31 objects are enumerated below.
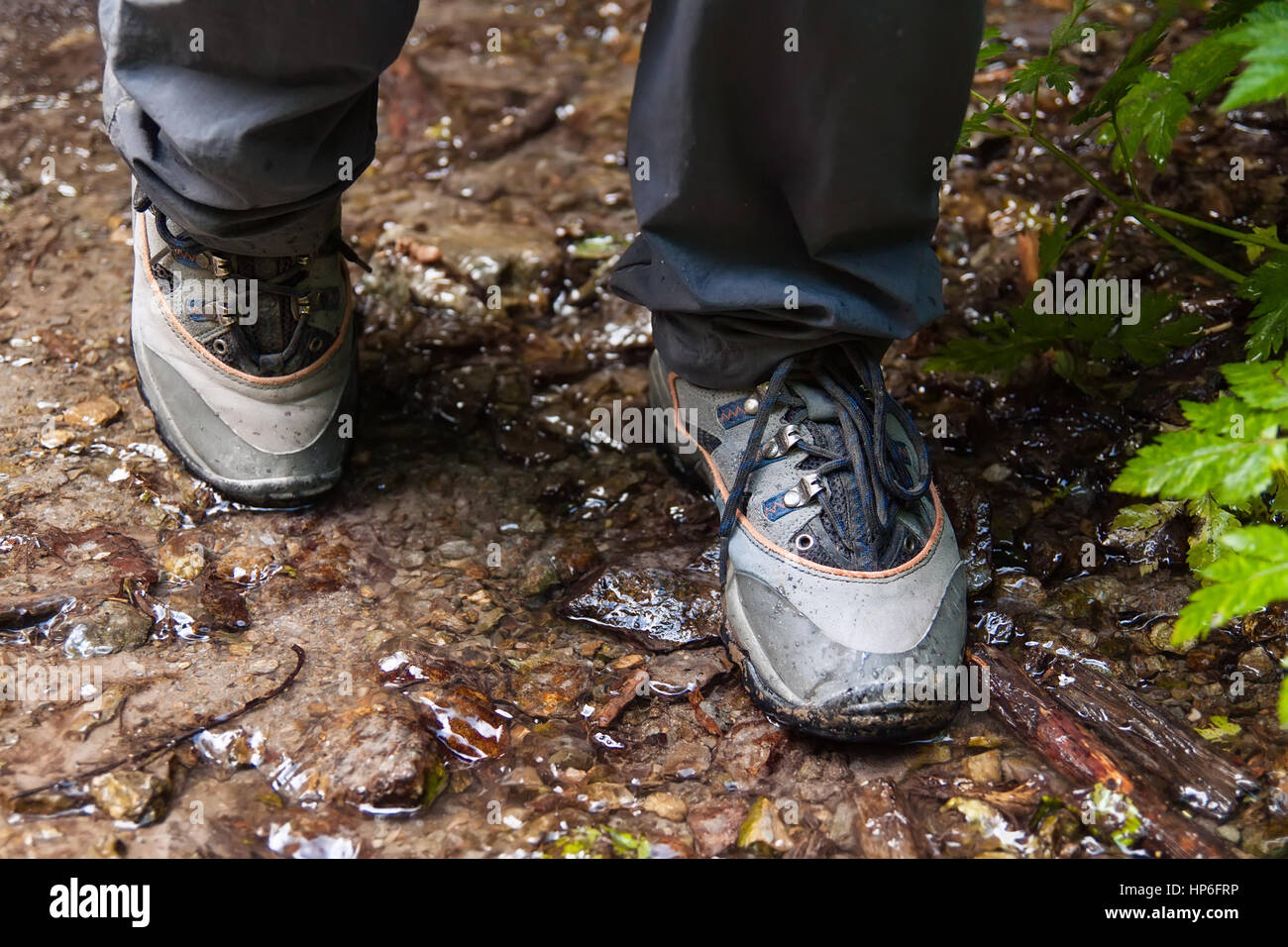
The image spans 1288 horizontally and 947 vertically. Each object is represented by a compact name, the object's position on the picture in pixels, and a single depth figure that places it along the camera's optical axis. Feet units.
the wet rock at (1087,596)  3.85
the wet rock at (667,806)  3.55
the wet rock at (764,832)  3.51
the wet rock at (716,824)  3.51
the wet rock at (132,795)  3.47
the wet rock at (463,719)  3.63
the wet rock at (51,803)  3.46
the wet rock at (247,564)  3.88
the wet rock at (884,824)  3.50
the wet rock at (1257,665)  3.72
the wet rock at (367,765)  3.53
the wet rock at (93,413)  4.10
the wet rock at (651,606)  3.85
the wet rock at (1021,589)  3.87
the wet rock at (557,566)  3.95
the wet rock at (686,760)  3.62
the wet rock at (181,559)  3.86
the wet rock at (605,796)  3.56
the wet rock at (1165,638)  3.77
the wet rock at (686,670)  3.74
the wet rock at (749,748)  3.62
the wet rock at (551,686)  3.71
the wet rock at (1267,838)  3.48
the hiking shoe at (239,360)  3.96
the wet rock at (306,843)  3.47
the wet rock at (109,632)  3.70
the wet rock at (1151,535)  3.88
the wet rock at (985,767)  3.59
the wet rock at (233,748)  3.56
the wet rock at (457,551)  3.98
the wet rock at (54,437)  4.05
